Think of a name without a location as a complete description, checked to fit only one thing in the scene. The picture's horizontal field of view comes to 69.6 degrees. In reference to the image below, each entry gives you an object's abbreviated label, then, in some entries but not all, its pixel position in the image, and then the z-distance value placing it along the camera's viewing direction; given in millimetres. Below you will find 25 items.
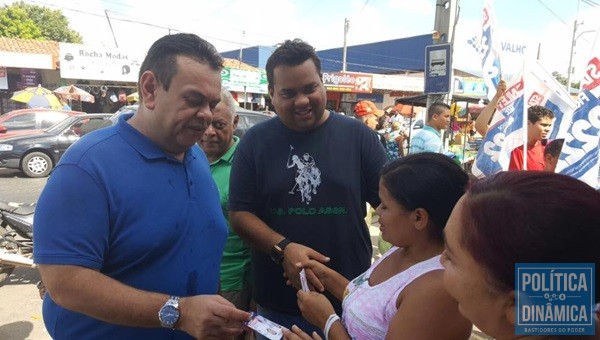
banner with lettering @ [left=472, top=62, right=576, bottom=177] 3754
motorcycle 4316
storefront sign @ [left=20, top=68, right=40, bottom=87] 18209
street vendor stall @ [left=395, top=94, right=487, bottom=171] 8578
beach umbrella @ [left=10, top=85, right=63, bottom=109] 14159
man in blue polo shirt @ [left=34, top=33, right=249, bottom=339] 1313
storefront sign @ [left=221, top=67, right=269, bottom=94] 19703
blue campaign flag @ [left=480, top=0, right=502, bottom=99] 4969
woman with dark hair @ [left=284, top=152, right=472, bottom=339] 1236
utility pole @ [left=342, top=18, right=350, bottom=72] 30016
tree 35656
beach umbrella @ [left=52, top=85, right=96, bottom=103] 16891
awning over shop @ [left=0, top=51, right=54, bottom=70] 16859
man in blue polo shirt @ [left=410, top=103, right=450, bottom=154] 5688
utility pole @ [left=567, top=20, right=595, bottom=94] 29597
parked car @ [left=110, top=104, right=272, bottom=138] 8417
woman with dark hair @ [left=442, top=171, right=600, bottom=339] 845
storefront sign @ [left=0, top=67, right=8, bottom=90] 17547
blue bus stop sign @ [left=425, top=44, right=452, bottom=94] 6277
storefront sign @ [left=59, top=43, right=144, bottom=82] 17578
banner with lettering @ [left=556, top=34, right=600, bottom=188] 3414
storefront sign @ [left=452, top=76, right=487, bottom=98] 24095
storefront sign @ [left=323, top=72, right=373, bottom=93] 23047
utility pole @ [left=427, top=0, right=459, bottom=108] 6734
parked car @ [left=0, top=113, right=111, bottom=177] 9812
